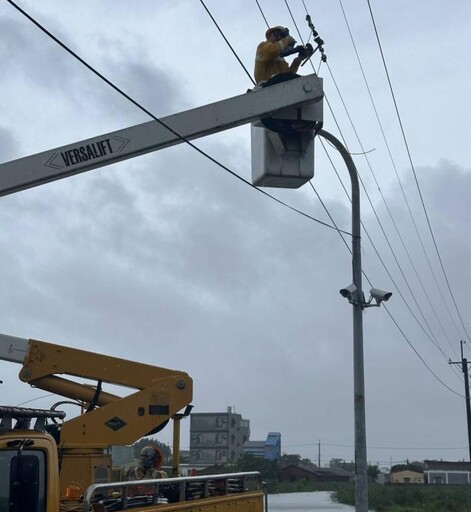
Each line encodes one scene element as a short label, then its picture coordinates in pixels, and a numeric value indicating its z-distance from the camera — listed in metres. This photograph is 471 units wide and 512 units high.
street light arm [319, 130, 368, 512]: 13.79
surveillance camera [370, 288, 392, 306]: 14.82
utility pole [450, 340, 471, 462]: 46.91
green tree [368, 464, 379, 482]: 92.84
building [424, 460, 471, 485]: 103.07
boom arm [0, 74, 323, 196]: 9.20
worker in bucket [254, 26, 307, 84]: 10.84
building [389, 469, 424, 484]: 111.16
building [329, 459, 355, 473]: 151.89
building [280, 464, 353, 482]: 85.75
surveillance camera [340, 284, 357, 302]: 14.73
